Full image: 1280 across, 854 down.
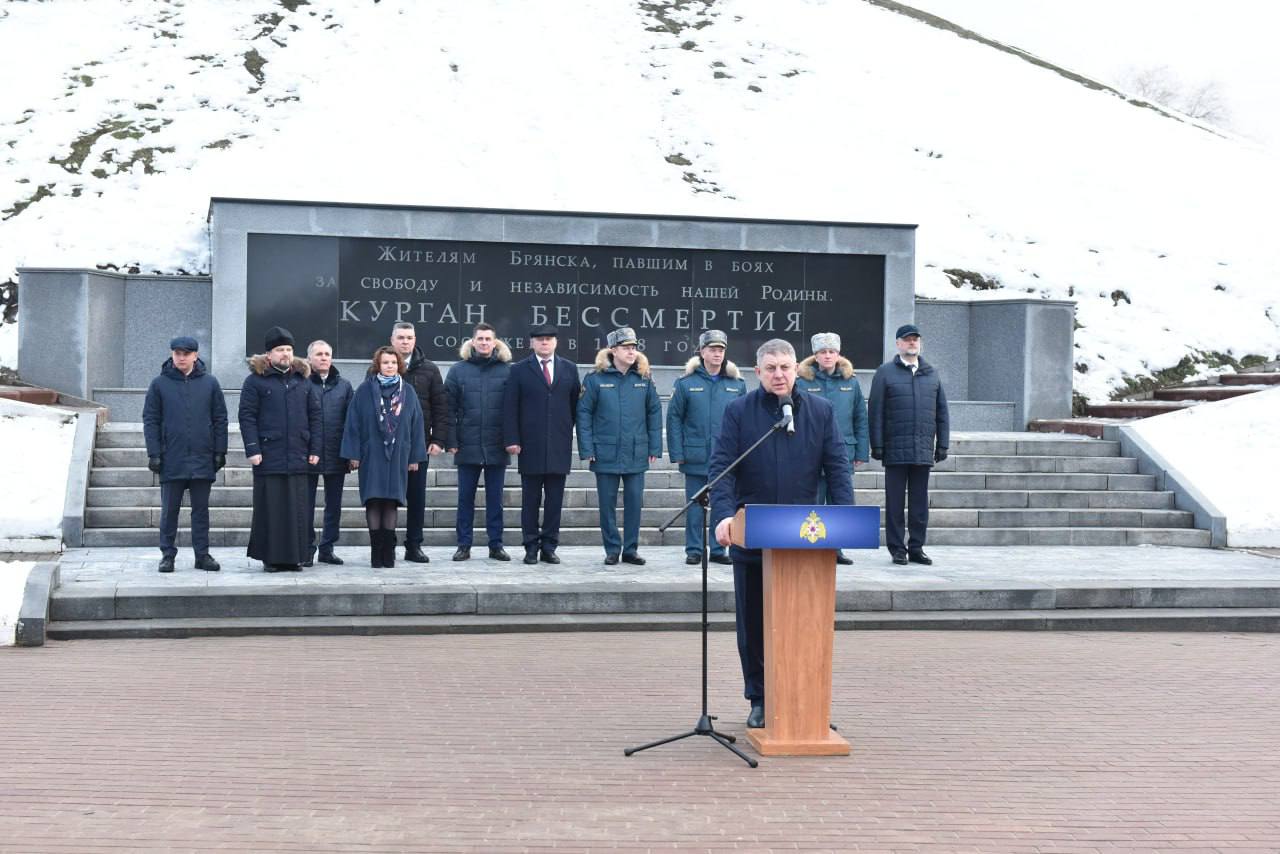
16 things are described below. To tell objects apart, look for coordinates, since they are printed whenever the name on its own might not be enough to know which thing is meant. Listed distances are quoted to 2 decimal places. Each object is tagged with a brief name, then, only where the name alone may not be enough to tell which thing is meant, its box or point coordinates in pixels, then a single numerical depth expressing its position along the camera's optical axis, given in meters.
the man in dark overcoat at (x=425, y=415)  12.34
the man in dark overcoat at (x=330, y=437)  12.17
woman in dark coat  11.89
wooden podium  6.37
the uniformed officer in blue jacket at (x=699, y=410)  12.43
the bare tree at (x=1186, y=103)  59.81
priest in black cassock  11.50
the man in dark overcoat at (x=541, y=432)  12.42
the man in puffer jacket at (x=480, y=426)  12.54
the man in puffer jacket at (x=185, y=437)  11.65
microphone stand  6.36
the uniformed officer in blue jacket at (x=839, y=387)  12.74
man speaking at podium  6.86
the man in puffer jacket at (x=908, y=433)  12.52
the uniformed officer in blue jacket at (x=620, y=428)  12.44
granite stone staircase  13.71
